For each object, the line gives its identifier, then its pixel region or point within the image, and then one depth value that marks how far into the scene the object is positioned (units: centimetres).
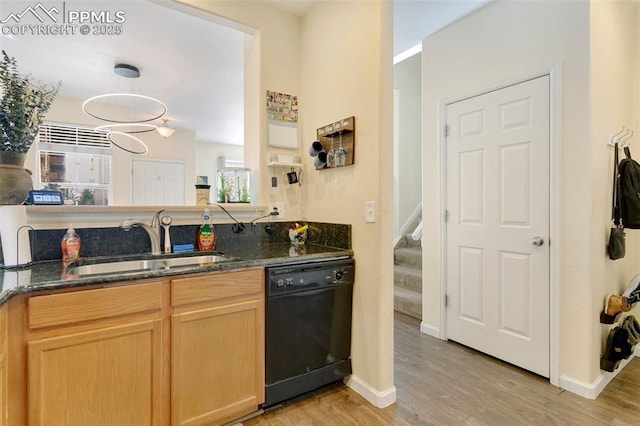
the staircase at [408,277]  351
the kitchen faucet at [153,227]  191
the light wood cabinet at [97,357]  128
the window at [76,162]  481
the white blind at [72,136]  481
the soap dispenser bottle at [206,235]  213
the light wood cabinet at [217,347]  158
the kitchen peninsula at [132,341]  126
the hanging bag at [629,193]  216
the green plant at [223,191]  236
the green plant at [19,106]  149
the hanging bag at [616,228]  214
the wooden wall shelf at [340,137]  212
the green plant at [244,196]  244
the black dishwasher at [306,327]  183
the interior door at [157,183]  583
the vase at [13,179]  151
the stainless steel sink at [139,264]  174
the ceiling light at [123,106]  435
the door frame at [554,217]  216
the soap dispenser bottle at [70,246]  174
